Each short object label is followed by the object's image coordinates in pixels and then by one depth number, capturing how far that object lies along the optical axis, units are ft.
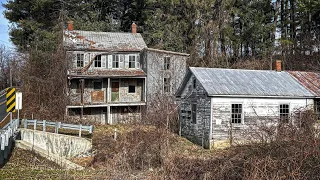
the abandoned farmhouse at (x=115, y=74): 95.35
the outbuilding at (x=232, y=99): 64.75
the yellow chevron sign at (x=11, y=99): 58.61
